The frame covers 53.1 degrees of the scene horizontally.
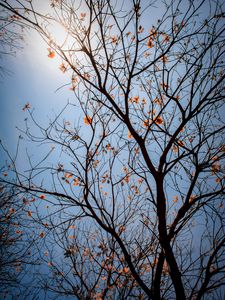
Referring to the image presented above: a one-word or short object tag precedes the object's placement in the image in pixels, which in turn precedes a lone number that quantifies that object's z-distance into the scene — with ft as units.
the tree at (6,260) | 23.01
